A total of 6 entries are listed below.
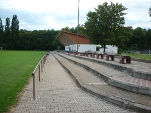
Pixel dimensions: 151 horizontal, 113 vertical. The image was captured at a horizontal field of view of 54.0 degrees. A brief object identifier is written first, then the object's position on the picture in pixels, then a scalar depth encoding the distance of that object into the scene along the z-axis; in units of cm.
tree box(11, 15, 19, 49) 6247
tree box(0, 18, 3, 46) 6199
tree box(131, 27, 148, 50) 5464
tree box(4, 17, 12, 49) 6221
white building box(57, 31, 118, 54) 3887
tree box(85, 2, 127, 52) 2769
